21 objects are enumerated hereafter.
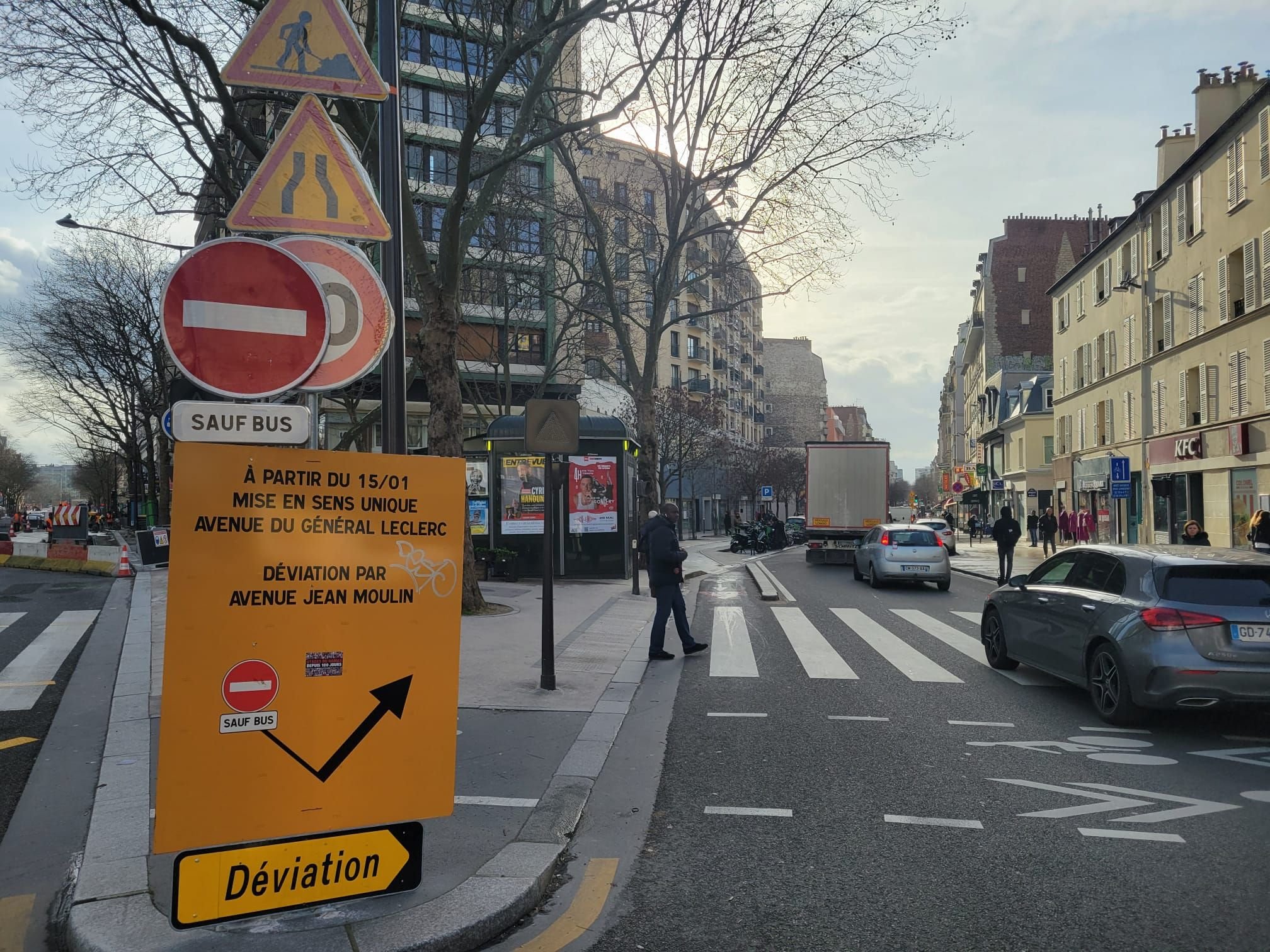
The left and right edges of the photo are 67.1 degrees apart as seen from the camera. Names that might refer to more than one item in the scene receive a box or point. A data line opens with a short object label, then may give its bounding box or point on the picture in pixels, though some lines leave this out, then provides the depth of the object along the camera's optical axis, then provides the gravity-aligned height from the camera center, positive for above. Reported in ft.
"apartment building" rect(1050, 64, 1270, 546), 78.02 +16.99
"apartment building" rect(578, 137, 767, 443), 89.15 +36.95
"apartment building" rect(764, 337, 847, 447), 394.73 +49.71
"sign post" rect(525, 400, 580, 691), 27.63 +2.29
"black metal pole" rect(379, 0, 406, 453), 15.23 +4.42
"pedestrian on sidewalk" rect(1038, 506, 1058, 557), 104.68 -2.54
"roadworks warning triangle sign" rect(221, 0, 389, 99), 13.78 +6.66
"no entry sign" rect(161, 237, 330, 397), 11.44 +2.34
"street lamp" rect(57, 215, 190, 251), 58.75 +18.58
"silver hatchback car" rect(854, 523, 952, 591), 64.03 -3.46
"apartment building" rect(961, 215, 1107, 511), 206.90 +45.49
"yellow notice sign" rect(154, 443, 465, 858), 10.98 -1.66
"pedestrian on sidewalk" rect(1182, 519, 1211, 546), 53.67 -1.65
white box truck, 92.89 +1.08
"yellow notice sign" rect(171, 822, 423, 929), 10.98 -4.42
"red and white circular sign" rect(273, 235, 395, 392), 13.09 +2.88
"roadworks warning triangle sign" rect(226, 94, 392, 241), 13.04 +4.43
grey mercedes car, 22.11 -3.04
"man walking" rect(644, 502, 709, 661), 33.78 -2.64
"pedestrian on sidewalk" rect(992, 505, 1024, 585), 66.49 -2.14
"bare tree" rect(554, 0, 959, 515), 55.36 +25.25
